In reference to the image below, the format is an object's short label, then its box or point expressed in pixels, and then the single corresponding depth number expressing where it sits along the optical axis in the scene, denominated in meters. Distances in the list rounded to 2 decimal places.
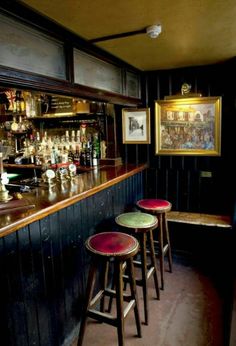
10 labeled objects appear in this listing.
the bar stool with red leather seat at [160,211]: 2.76
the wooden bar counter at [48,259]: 1.55
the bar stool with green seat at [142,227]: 2.28
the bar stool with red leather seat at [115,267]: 1.81
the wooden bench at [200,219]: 3.17
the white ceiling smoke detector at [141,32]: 1.92
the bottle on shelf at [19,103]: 4.20
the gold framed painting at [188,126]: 3.28
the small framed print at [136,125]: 3.60
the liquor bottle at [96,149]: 3.68
